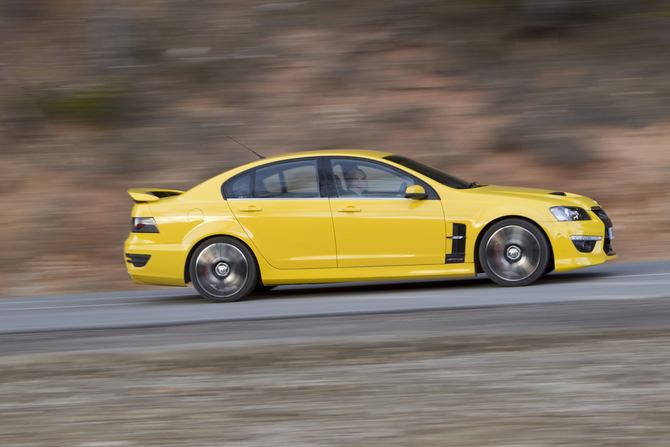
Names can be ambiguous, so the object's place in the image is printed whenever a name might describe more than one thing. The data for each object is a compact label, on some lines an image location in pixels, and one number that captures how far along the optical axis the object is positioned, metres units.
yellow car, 16.47
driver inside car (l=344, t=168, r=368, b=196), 17.05
